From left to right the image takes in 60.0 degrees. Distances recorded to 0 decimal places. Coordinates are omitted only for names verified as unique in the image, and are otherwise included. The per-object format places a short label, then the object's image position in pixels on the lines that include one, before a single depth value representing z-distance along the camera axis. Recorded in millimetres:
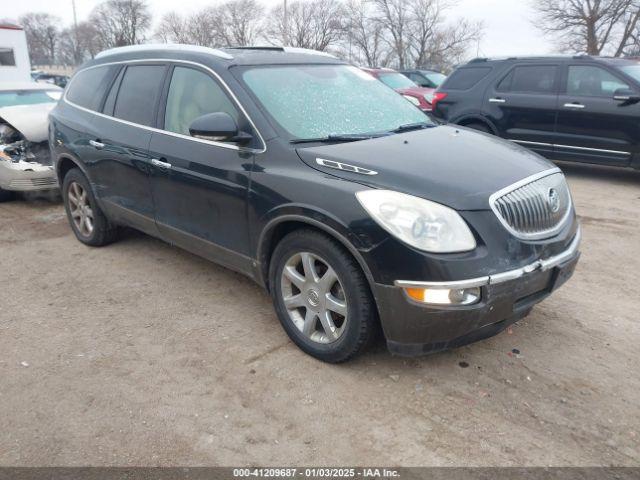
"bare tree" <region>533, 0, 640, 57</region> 35094
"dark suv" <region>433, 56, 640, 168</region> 7445
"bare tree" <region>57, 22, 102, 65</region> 57781
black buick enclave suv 2773
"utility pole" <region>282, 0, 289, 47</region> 34338
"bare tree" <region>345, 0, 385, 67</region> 49312
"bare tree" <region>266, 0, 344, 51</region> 47656
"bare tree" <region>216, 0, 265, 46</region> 50469
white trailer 17297
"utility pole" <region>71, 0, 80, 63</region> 54544
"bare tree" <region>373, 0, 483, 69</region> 47781
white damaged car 6742
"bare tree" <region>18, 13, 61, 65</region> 71125
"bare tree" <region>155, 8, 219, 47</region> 49562
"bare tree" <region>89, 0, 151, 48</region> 56281
